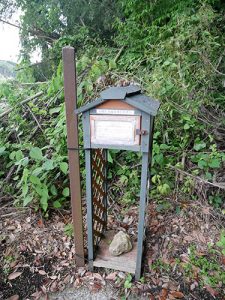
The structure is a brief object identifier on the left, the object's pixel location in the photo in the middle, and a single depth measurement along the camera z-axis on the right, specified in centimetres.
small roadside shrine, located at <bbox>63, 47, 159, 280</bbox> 138
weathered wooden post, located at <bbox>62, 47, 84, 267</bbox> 141
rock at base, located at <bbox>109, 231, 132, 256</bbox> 191
